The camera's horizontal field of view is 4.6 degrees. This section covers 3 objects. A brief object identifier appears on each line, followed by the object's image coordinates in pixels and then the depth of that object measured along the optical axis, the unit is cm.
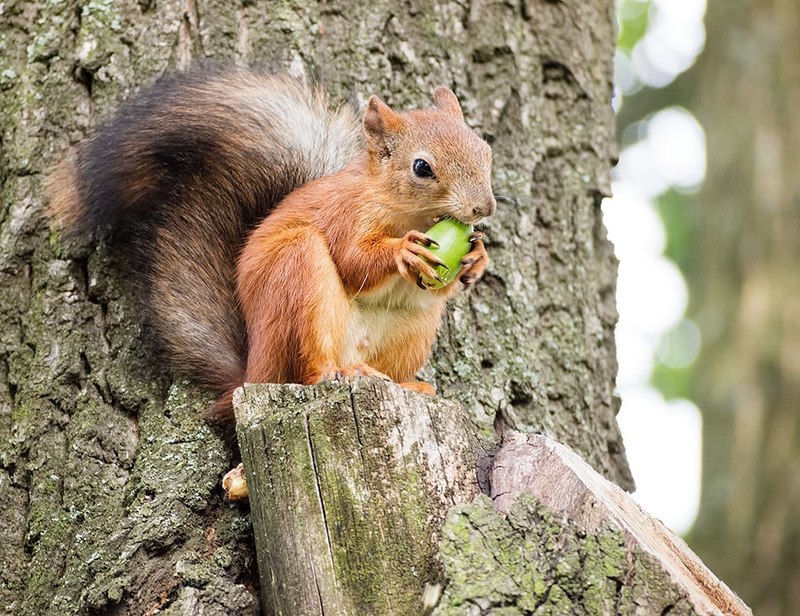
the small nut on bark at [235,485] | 370
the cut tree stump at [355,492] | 364
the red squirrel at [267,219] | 374
